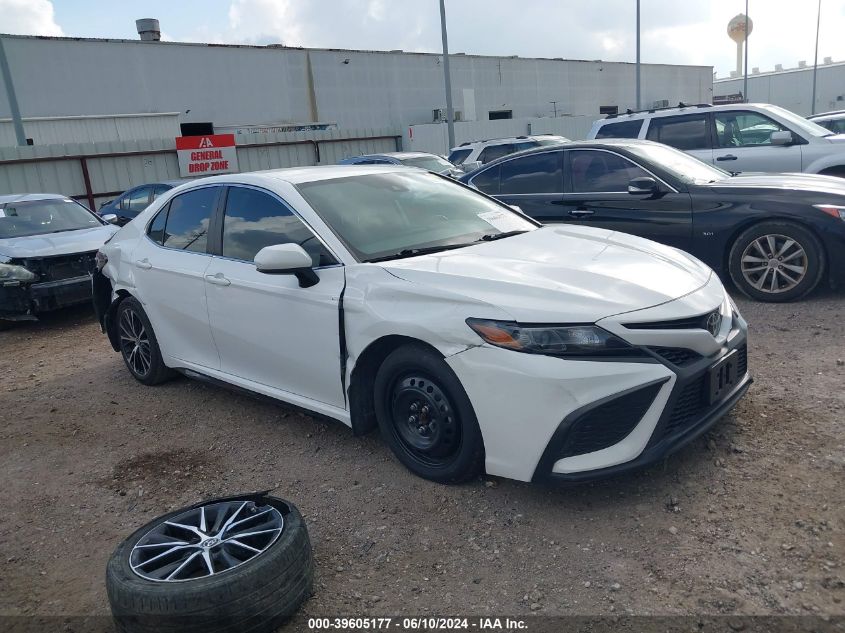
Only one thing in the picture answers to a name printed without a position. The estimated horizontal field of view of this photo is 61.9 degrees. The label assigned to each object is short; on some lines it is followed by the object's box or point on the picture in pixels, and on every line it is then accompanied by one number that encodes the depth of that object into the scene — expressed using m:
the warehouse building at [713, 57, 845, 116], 56.94
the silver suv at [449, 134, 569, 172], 15.12
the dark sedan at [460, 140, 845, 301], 5.99
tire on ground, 2.45
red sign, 19.50
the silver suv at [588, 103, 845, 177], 8.70
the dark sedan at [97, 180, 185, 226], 12.33
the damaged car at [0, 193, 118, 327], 7.77
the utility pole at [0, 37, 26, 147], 16.10
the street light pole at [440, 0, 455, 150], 20.56
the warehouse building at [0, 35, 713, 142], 24.00
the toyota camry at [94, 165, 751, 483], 3.04
